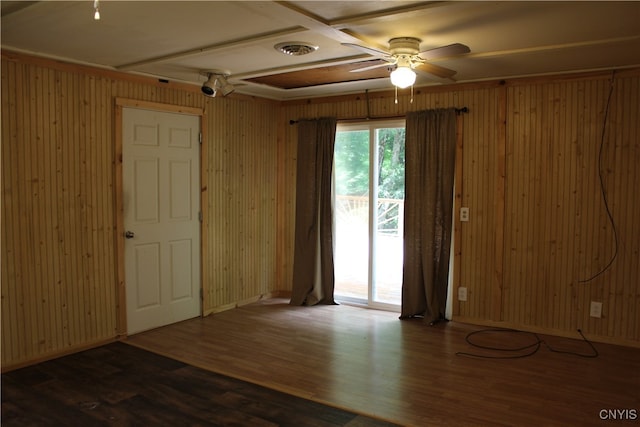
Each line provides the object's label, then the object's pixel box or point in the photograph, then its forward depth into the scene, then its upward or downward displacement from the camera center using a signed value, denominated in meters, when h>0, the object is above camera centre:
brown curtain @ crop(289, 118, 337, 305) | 5.80 -0.31
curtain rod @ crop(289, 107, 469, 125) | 5.03 +0.80
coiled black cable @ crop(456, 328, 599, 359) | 4.18 -1.35
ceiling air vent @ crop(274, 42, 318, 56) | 3.52 +1.02
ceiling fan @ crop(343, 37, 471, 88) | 3.18 +0.92
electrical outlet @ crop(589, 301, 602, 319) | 4.49 -1.05
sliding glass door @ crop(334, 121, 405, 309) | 5.54 -0.23
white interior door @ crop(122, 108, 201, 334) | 4.63 -0.26
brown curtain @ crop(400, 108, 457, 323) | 5.07 -0.20
